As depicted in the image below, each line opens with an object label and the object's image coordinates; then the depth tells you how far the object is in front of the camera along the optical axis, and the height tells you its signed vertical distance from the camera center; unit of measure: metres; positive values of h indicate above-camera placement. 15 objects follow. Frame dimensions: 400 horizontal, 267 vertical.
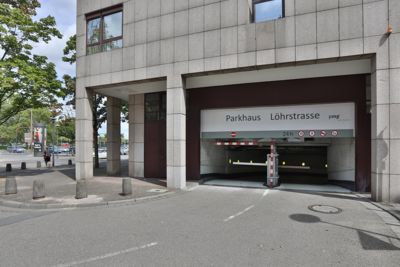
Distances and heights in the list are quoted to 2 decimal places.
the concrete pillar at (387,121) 8.65 +0.52
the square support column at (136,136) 15.71 -0.04
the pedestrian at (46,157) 24.75 -2.18
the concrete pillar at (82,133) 14.32 +0.13
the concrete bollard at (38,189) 9.52 -2.09
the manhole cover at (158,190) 11.05 -2.42
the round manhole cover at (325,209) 7.80 -2.37
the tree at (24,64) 14.28 +4.39
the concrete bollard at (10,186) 10.55 -2.17
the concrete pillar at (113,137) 17.62 -0.12
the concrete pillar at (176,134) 11.72 +0.07
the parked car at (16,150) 60.31 -3.67
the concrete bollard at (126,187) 9.91 -2.06
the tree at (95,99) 21.59 +3.37
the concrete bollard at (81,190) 9.49 -2.10
